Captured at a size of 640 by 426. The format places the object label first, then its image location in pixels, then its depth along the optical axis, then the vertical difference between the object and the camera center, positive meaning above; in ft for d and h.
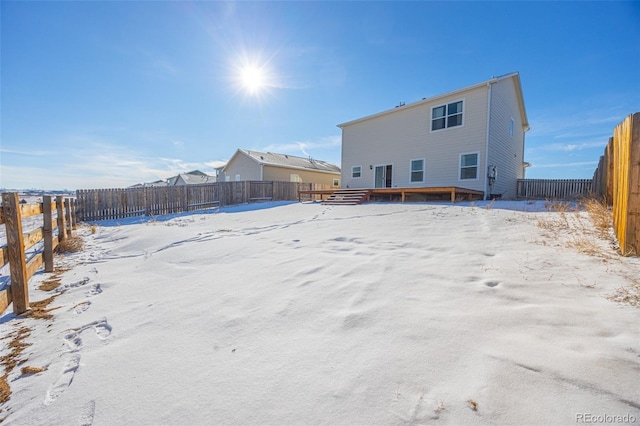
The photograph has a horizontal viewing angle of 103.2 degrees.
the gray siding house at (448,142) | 35.96 +9.15
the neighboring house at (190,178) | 113.13 +9.09
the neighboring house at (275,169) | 71.97 +8.76
